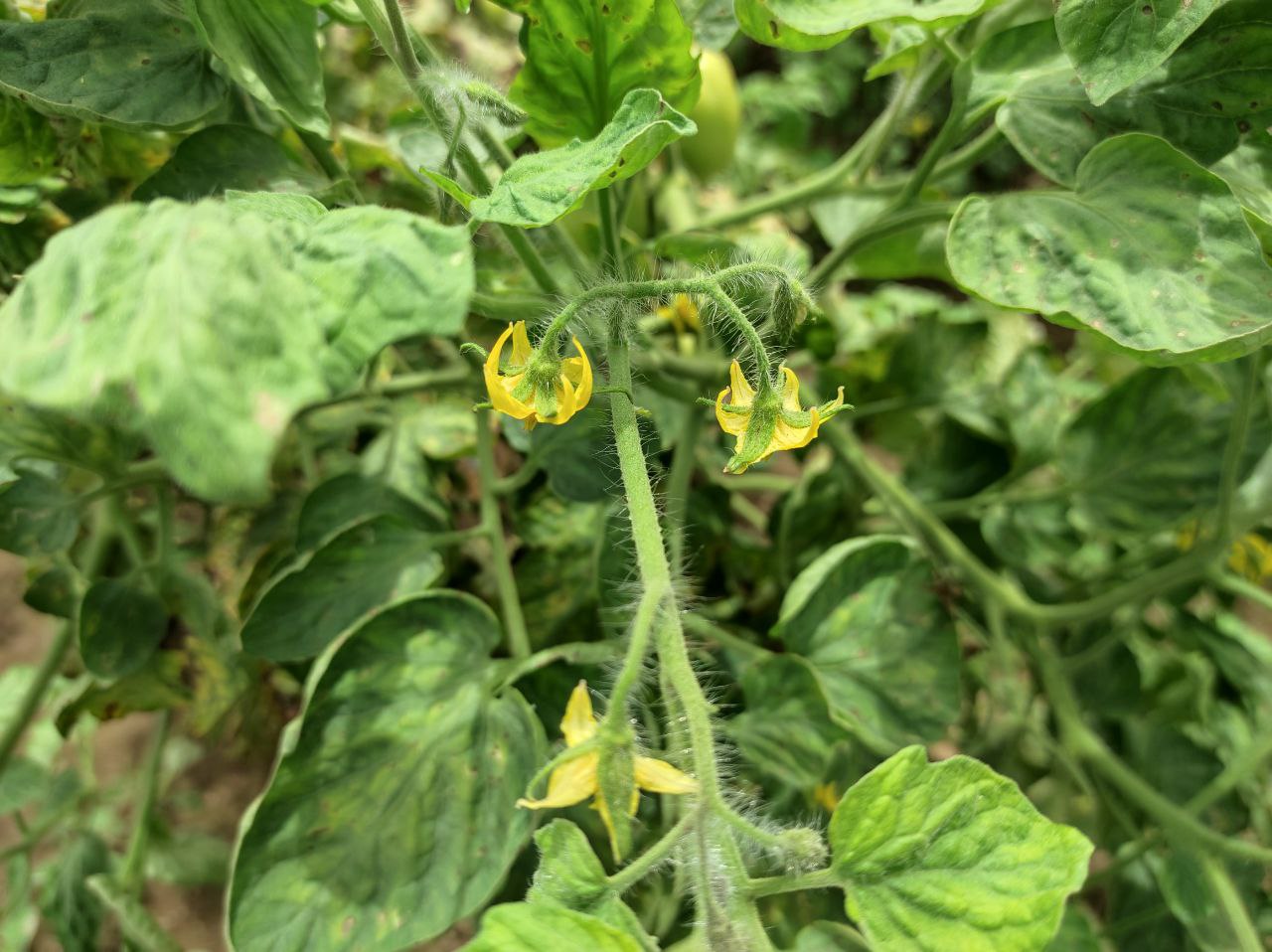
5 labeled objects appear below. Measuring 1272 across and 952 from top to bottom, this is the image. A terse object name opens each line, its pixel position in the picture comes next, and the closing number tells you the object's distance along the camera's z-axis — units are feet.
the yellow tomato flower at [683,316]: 0.87
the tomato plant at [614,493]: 0.43
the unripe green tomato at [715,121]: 1.04
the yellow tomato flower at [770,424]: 0.48
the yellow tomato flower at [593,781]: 0.46
